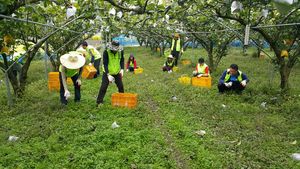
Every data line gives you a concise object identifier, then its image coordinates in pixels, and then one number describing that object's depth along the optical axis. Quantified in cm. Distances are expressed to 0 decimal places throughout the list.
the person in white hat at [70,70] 524
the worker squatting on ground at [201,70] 789
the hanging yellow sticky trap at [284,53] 637
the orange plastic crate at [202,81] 752
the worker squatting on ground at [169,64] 1029
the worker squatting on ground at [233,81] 649
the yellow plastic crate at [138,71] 1044
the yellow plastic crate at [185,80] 798
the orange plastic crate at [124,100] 539
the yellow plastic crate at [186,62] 1272
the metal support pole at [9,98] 553
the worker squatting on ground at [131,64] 1085
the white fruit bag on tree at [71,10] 514
